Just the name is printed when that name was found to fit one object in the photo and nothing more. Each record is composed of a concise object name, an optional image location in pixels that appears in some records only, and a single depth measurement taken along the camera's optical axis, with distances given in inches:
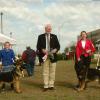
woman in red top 218.4
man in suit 218.5
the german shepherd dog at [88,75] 219.3
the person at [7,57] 225.3
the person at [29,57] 356.5
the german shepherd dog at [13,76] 213.3
